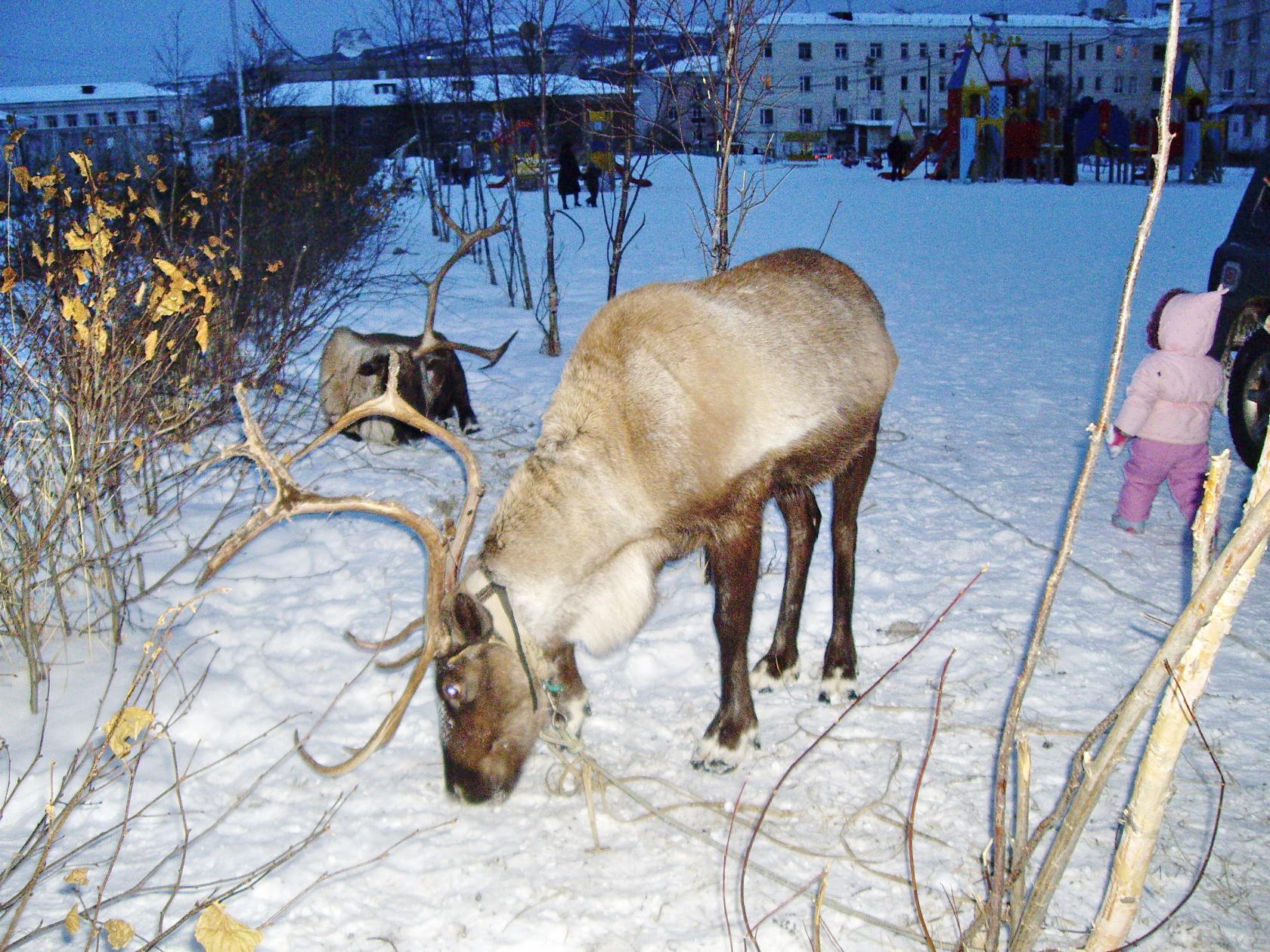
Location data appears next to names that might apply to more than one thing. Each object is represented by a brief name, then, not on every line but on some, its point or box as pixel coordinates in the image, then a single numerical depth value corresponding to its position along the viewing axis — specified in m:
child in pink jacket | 4.68
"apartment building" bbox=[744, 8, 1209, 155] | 63.44
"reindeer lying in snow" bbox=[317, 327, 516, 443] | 6.92
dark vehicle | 5.63
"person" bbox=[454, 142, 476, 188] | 16.58
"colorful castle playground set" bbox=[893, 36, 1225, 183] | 32.19
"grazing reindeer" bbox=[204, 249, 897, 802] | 2.94
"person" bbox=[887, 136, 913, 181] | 34.41
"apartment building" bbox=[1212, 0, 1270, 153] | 42.12
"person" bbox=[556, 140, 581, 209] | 21.55
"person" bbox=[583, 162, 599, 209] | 21.86
